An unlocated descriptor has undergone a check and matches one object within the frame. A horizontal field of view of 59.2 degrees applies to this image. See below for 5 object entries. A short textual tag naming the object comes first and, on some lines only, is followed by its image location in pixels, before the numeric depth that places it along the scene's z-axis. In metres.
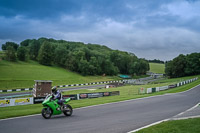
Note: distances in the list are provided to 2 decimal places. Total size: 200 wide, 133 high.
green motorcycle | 11.27
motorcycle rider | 11.95
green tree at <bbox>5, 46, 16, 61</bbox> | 79.06
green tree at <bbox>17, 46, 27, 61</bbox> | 85.36
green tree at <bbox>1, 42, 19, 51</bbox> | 138.49
